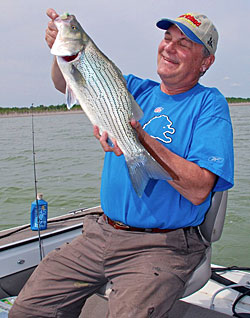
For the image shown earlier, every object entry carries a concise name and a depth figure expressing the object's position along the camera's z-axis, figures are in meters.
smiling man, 2.11
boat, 2.56
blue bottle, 3.73
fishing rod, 3.33
